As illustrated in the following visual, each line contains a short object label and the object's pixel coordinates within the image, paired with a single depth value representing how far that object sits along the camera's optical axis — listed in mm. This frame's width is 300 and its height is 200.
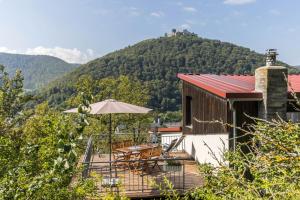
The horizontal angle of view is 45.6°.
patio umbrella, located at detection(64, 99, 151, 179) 10721
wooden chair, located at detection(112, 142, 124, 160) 12288
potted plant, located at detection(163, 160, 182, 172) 11494
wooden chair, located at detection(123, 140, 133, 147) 14447
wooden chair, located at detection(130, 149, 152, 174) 10953
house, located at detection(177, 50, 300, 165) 9336
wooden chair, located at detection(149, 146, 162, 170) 11539
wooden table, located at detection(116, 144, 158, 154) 11780
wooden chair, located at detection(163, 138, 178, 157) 12750
